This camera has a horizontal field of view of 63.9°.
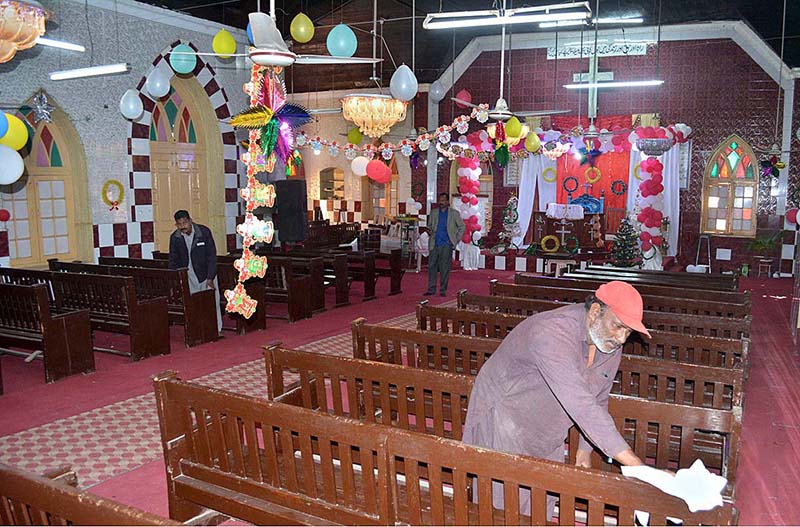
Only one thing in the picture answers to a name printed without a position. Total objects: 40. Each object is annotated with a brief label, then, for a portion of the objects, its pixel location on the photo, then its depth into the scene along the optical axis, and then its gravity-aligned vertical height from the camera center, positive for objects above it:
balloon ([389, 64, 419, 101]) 8.01 +1.52
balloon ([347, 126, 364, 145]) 12.95 +1.42
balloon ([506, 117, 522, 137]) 9.32 +1.11
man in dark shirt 7.07 -0.50
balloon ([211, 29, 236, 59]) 8.02 +2.05
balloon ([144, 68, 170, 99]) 9.34 +1.80
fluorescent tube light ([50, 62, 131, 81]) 7.67 +1.67
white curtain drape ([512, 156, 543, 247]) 14.51 +0.37
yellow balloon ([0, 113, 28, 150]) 6.47 +0.74
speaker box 12.38 -0.06
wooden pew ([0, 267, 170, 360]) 6.46 -1.04
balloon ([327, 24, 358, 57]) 7.11 +1.83
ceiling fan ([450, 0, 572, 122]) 7.25 +1.06
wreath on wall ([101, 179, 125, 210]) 10.27 +0.23
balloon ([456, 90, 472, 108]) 12.88 +2.20
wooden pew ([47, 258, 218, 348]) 7.02 -1.03
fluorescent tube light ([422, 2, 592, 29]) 5.94 +1.81
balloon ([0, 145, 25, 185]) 6.00 +0.41
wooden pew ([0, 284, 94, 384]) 5.74 -1.13
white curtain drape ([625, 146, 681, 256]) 13.49 +0.43
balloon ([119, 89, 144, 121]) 9.04 +1.43
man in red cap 2.33 -0.69
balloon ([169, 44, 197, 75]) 9.28 +2.15
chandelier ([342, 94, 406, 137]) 10.54 +1.55
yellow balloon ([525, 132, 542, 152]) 11.38 +1.11
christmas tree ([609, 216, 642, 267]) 12.13 -0.86
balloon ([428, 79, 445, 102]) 13.00 +2.31
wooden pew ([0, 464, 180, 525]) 1.82 -0.89
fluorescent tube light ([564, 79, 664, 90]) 10.33 +1.98
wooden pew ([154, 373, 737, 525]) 2.05 -1.01
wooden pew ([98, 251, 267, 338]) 7.71 -0.99
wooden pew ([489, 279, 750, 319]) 5.64 -0.89
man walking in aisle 10.19 -0.54
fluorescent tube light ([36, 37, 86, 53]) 6.97 +1.84
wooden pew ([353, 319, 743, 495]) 2.59 -0.92
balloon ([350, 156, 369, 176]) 11.93 +0.76
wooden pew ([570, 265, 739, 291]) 7.23 -0.89
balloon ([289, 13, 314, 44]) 7.15 +1.98
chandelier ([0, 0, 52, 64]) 4.44 +1.31
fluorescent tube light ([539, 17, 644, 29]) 12.28 +3.66
